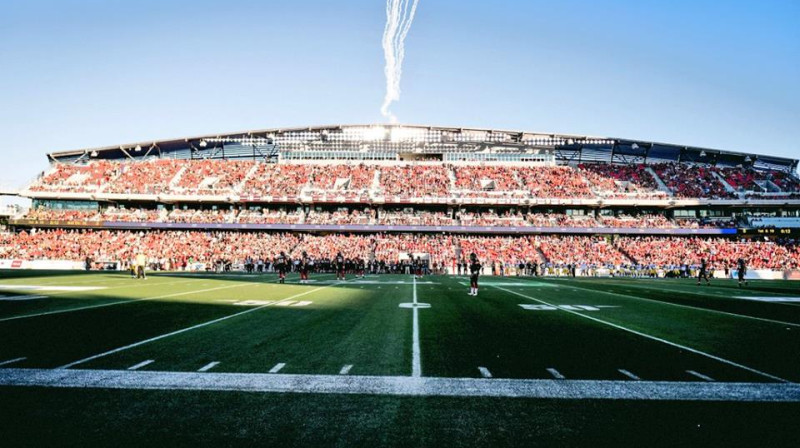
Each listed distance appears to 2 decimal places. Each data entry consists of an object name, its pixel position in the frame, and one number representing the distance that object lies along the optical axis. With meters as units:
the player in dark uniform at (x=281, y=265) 25.36
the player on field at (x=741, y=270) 29.71
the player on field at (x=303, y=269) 25.90
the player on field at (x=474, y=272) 18.86
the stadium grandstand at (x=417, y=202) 51.88
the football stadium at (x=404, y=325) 4.41
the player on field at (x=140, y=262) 27.00
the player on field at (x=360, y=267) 38.84
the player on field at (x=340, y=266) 31.11
